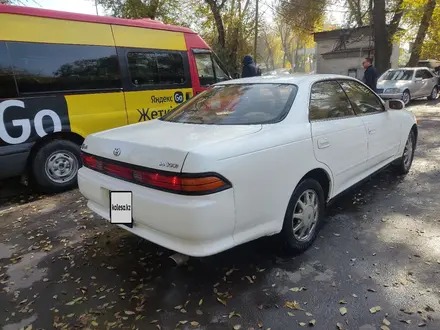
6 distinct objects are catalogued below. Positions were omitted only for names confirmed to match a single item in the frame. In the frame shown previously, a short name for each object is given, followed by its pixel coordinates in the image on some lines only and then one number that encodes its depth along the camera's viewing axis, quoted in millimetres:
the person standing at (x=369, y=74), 9734
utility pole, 17859
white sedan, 2238
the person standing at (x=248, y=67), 8992
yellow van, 4562
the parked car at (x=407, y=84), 13633
